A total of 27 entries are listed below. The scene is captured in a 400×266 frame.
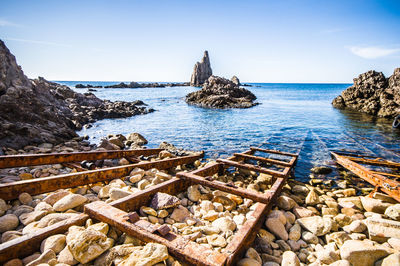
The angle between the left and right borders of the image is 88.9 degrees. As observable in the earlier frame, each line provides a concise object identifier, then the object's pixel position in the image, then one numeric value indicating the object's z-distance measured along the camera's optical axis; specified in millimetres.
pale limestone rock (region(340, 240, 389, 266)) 2576
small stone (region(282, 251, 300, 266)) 2550
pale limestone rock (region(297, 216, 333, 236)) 3398
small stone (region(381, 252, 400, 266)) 2373
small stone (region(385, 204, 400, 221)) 3842
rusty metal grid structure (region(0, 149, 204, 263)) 2160
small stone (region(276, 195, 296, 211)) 4113
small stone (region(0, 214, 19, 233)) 2678
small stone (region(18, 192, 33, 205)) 3379
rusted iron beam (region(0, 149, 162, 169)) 4408
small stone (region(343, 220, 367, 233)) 3445
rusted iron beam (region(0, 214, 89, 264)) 2053
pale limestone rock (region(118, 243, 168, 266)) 1964
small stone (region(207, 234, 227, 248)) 2682
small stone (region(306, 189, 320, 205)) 4633
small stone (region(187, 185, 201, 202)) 4051
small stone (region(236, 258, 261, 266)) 2350
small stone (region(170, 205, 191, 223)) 3305
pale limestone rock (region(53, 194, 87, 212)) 3178
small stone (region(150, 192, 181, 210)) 3330
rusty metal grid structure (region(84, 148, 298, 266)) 2029
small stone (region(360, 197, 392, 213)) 4289
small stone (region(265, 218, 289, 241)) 3254
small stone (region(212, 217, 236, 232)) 3066
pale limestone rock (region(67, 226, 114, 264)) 2064
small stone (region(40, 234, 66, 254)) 2240
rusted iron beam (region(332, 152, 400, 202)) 4379
